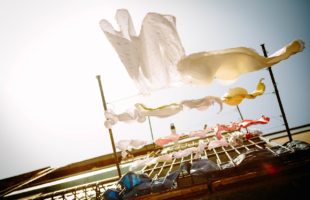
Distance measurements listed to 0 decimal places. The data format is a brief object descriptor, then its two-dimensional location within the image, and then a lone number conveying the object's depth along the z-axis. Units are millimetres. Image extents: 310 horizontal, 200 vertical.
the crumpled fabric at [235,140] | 7484
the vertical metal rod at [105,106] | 5341
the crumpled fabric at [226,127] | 8094
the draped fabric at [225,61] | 3732
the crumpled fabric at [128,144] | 5579
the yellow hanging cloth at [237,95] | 5066
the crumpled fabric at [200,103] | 4637
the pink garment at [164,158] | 7047
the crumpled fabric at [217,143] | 7387
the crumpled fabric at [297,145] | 4224
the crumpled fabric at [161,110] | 4633
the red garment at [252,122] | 8492
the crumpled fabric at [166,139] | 7848
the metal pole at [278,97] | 5855
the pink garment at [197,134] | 8406
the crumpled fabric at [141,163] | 6618
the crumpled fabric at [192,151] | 6801
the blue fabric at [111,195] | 4230
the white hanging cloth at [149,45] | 3807
